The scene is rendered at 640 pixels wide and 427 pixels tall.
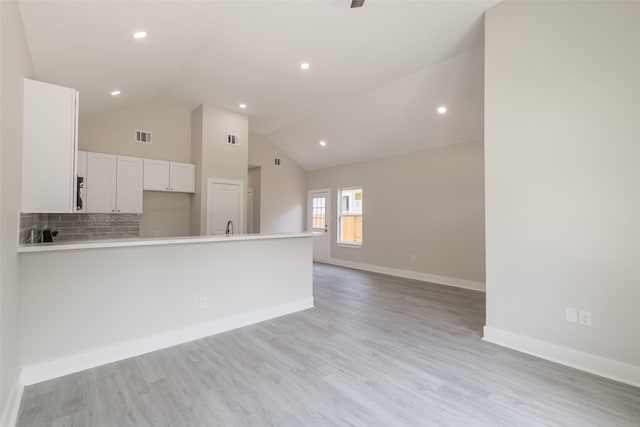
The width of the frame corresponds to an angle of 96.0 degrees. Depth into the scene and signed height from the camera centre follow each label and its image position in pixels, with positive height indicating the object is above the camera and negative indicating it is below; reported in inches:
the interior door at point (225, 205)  214.8 +9.8
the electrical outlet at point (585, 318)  94.7 -32.7
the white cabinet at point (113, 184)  177.0 +22.0
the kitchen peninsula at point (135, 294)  87.7 -28.5
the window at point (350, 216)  289.3 +2.5
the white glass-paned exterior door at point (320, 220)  313.0 -1.8
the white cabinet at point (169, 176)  199.6 +30.3
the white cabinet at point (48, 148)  83.5 +21.2
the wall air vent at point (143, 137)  203.0 +57.9
